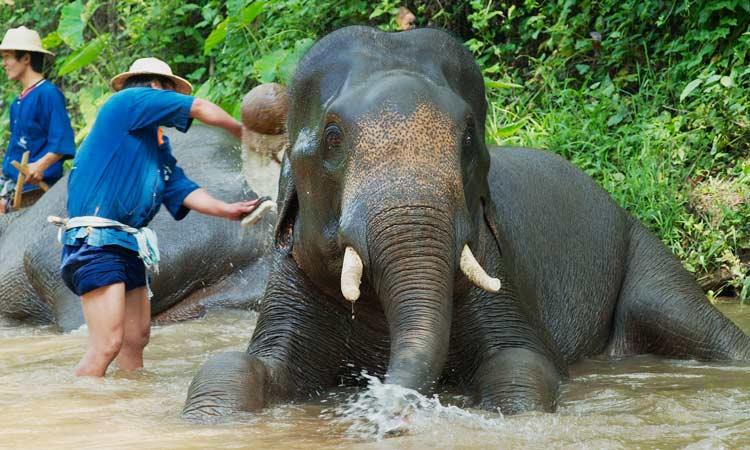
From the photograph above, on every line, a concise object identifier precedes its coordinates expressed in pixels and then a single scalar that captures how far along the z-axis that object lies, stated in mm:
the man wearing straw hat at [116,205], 9927
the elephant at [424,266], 7271
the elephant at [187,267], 13570
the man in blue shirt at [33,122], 17289
